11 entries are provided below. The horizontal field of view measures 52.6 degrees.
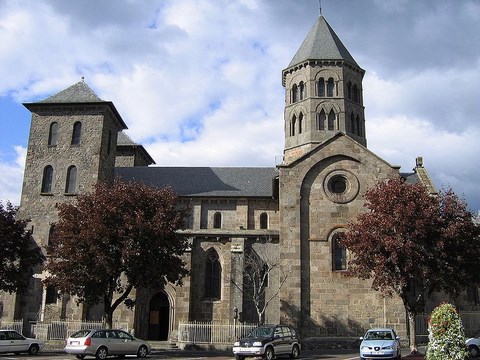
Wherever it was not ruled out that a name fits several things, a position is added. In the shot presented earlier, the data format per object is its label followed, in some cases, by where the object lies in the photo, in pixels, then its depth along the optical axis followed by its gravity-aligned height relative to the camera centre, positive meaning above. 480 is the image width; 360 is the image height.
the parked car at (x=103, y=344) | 20.48 -1.92
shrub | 13.02 -0.83
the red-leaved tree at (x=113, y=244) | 23.95 +2.66
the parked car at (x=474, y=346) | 23.91 -1.95
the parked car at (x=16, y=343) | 22.95 -2.18
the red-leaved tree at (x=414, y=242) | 23.14 +2.97
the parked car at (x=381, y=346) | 19.72 -1.71
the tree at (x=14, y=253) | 28.03 +2.52
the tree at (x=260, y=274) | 32.38 +1.77
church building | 28.89 +6.83
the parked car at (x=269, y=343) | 20.44 -1.76
